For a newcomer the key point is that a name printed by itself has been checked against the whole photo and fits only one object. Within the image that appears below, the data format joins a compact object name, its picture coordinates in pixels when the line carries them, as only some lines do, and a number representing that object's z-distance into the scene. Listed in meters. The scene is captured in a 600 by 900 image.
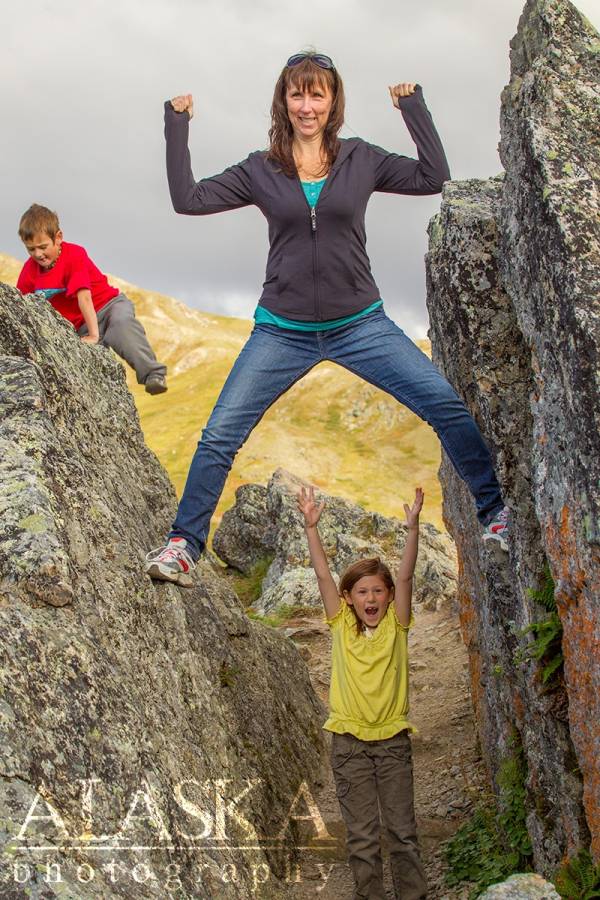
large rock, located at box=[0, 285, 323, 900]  5.30
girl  7.55
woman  7.47
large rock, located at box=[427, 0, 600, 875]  5.92
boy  11.85
